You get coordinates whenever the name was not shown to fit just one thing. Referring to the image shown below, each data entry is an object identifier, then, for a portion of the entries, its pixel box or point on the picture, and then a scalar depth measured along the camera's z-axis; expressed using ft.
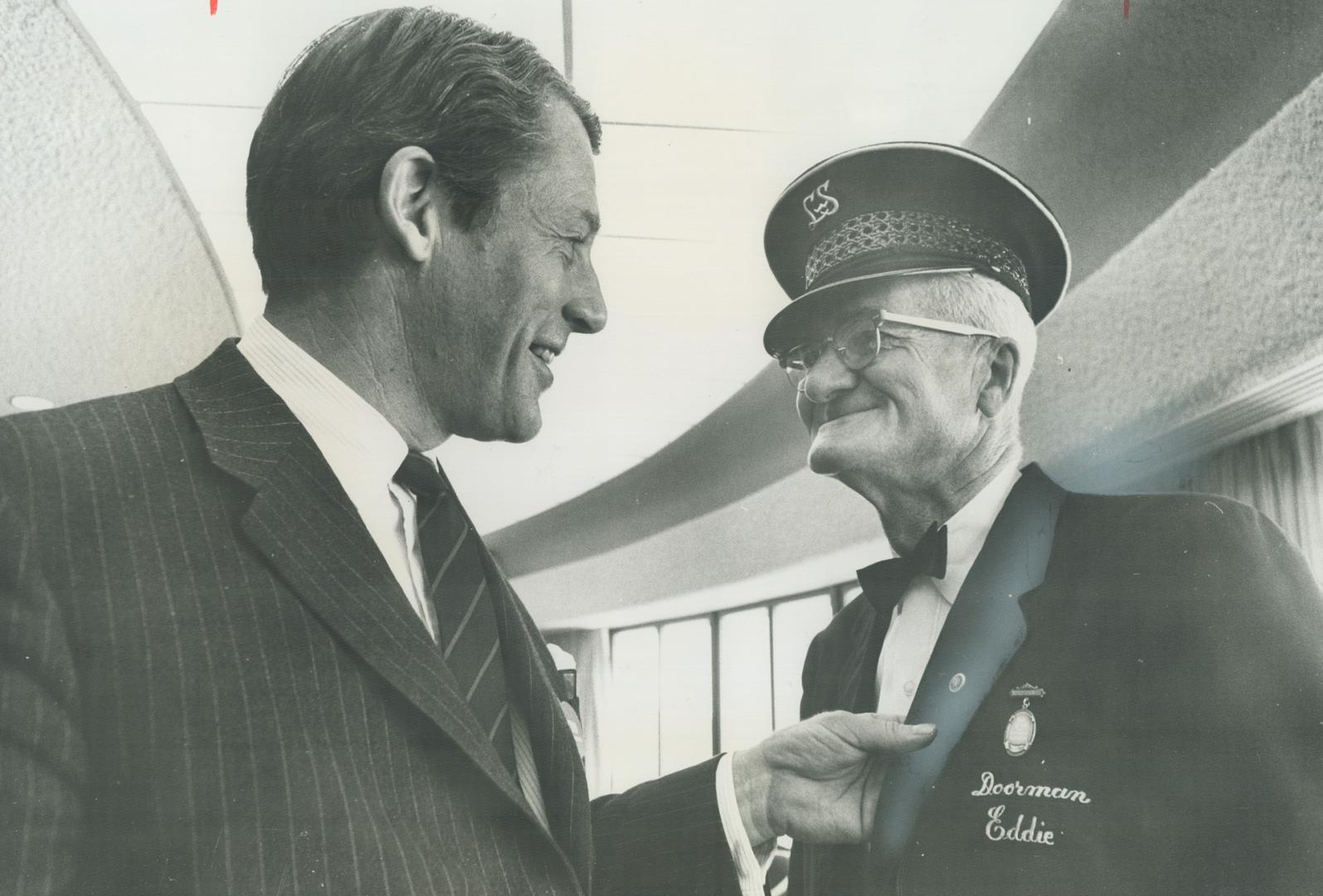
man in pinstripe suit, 3.66
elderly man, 4.66
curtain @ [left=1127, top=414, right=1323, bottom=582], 4.83
